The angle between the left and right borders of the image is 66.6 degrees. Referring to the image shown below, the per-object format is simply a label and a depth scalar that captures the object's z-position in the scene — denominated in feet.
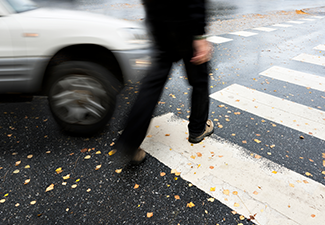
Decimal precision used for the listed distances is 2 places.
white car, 9.53
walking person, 7.21
